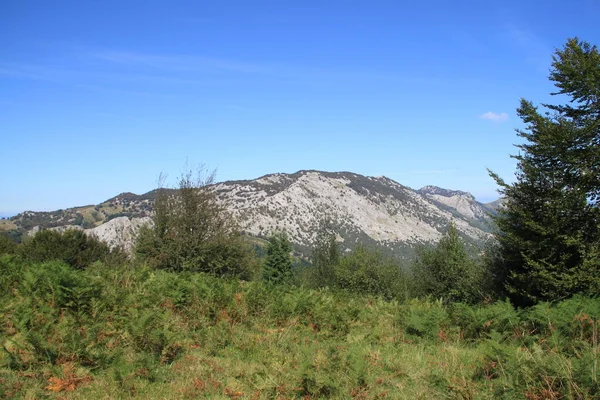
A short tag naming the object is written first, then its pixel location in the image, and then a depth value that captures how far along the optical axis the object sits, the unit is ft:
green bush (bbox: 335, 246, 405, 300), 164.35
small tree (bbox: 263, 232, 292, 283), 187.52
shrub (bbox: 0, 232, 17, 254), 91.46
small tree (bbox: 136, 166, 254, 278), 87.20
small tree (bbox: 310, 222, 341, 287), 189.57
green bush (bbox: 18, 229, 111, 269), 98.78
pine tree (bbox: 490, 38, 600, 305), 65.92
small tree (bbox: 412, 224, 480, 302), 142.00
